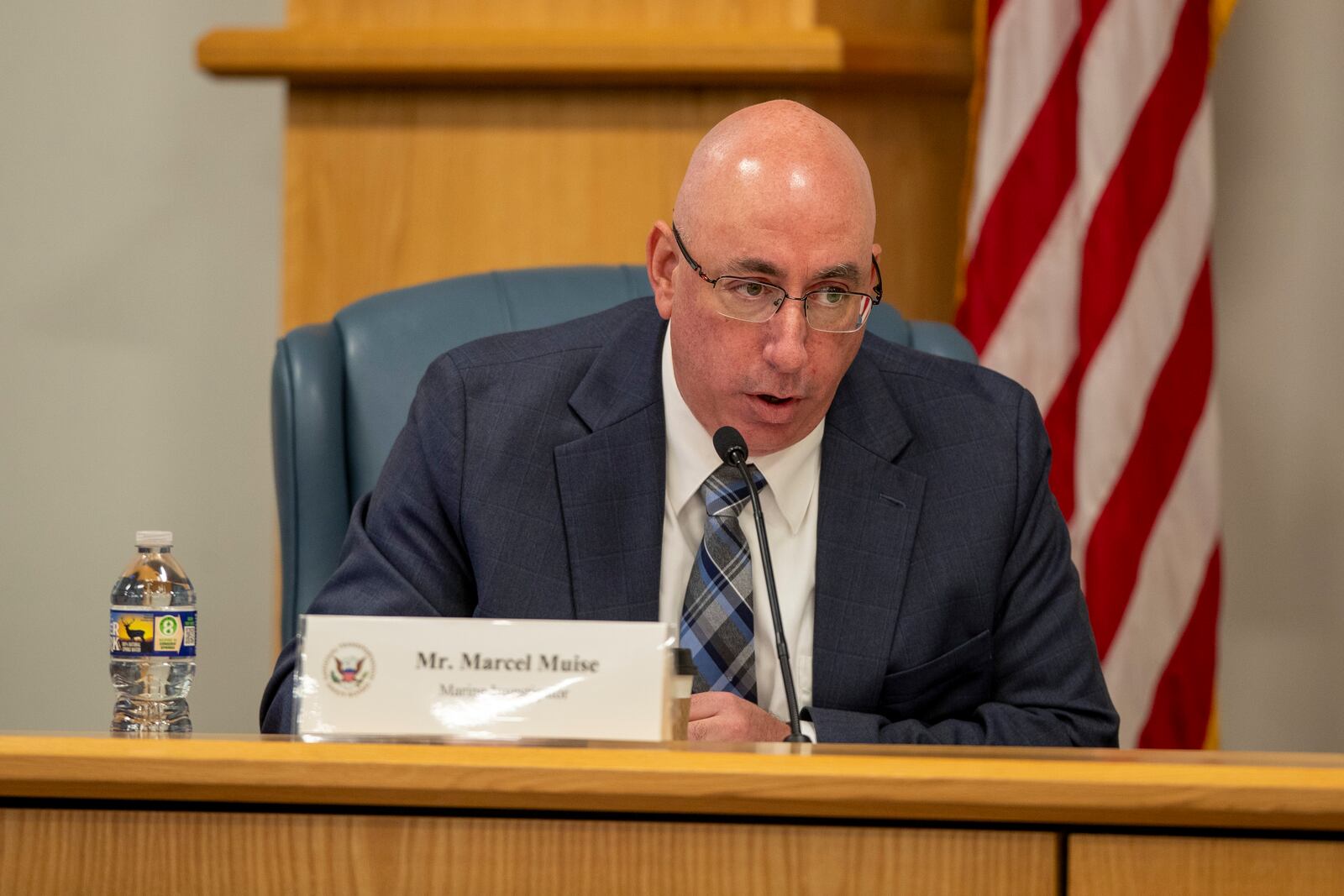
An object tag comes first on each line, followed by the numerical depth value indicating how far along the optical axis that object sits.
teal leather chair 5.91
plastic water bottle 5.68
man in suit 5.74
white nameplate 5.35
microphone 5.53
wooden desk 5.25
